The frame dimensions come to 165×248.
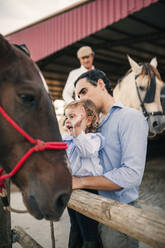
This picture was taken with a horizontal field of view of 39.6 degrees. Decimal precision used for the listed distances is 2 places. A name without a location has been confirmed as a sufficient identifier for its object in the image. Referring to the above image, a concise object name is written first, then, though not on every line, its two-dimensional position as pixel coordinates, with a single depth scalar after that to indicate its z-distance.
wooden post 1.68
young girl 1.45
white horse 3.42
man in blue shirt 1.34
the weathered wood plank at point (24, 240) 1.79
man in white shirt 3.75
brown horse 0.97
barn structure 4.78
